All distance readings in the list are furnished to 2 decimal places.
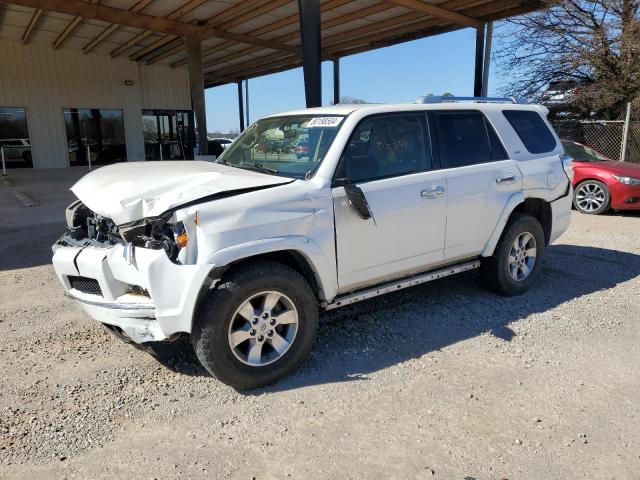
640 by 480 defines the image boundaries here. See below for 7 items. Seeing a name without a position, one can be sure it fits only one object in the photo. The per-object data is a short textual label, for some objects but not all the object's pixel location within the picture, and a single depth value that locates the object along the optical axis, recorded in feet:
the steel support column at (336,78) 72.90
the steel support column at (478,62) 53.16
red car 30.12
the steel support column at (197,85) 54.08
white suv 9.92
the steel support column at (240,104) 98.17
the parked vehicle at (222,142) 80.03
